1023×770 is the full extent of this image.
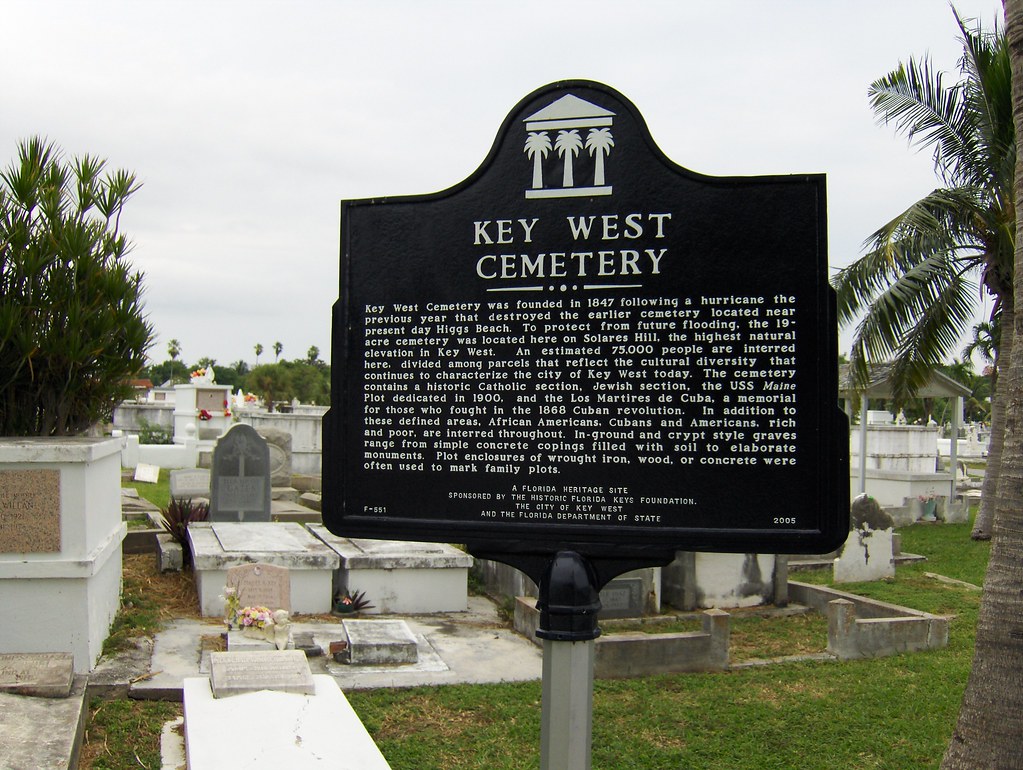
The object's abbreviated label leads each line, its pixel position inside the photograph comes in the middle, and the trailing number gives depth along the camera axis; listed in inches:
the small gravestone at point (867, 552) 453.1
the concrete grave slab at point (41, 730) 184.5
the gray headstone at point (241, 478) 468.8
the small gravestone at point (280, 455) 764.6
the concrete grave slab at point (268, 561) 351.9
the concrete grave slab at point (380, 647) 289.1
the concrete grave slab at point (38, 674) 223.5
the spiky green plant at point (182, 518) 418.3
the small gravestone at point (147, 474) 864.3
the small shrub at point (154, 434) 1078.4
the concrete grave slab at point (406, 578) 374.6
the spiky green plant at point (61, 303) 273.7
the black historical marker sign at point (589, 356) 119.5
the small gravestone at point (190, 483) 608.7
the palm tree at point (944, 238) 512.7
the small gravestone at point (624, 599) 361.1
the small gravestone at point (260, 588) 307.4
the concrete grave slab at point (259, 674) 217.2
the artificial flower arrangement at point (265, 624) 280.8
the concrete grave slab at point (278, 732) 180.2
